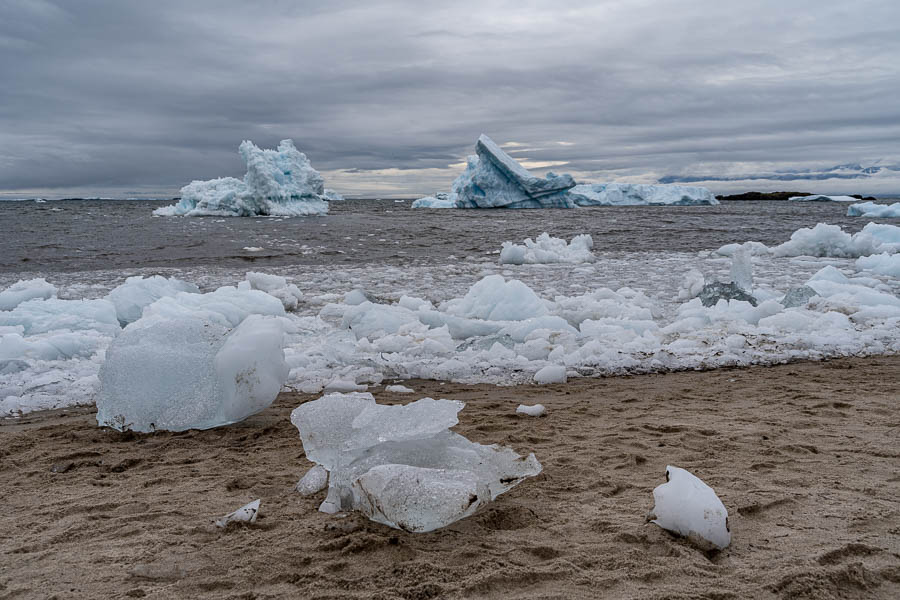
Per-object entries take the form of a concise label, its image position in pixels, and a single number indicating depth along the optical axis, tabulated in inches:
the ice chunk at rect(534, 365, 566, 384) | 167.5
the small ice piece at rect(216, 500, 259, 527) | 83.7
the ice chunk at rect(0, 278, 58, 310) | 266.4
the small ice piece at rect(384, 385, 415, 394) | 162.4
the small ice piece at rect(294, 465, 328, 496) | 93.6
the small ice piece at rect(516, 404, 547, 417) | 133.3
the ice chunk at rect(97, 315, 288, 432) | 129.2
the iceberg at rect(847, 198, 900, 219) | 1054.3
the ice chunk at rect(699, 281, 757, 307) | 253.8
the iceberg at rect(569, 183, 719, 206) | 2028.8
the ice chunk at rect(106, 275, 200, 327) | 256.8
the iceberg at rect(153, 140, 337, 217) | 1347.2
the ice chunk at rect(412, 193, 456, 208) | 2010.3
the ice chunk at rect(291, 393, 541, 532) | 78.0
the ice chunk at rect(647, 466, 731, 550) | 73.0
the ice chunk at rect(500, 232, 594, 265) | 477.4
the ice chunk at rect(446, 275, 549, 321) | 243.3
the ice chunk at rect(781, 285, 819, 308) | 247.0
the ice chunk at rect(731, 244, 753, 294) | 300.2
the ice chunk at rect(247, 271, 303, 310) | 293.2
